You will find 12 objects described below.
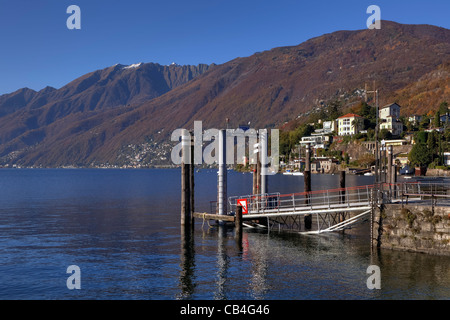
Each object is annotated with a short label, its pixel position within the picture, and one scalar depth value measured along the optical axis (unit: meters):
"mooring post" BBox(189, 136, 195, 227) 41.16
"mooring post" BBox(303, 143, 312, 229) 43.16
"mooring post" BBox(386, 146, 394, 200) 49.72
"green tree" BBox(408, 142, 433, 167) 151.50
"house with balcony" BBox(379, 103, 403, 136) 194.50
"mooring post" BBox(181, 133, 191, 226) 40.28
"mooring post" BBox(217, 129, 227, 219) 40.09
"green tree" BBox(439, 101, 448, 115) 192.50
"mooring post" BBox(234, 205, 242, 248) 36.38
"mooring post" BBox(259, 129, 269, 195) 44.56
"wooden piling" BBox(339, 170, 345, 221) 47.09
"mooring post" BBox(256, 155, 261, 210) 45.81
